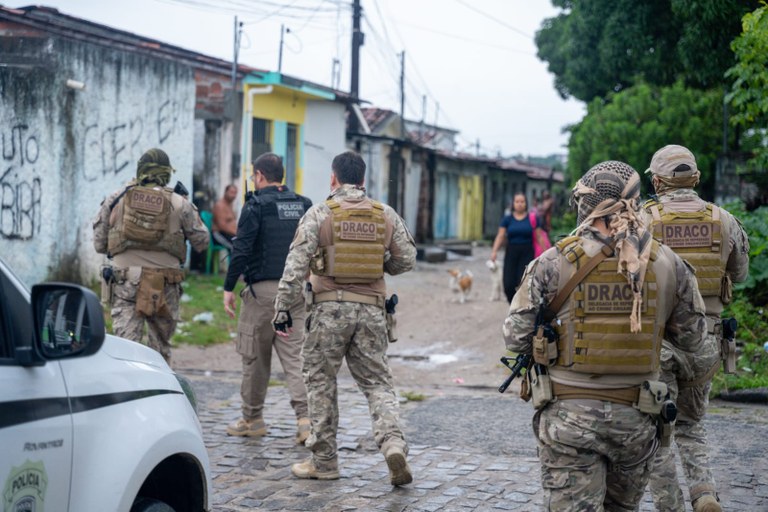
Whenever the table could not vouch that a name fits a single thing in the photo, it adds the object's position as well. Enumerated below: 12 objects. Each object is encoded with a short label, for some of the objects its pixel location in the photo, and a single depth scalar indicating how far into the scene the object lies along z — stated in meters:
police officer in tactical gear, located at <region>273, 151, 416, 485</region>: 6.01
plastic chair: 17.27
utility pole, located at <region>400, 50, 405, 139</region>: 32.62
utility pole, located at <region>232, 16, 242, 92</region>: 17.16
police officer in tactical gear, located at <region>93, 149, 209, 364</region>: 7.17
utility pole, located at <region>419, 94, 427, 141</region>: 37.88
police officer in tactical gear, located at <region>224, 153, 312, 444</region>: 7.07
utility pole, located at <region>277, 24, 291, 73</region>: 20.31
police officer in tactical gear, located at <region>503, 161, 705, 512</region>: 3.77
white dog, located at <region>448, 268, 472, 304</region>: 16.73
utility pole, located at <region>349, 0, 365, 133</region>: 24.48
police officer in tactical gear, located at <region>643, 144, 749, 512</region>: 5.06
